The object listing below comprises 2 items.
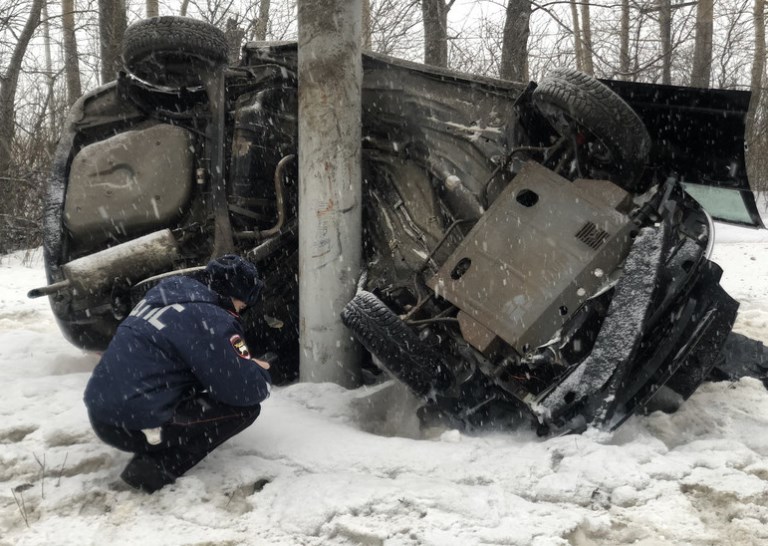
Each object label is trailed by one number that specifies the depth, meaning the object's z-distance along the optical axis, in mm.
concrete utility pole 4074
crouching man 2859
